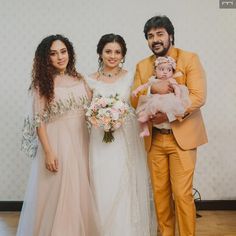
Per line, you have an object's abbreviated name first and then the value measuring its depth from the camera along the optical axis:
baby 2.70
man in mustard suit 2.83
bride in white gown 2.93
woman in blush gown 2.79
